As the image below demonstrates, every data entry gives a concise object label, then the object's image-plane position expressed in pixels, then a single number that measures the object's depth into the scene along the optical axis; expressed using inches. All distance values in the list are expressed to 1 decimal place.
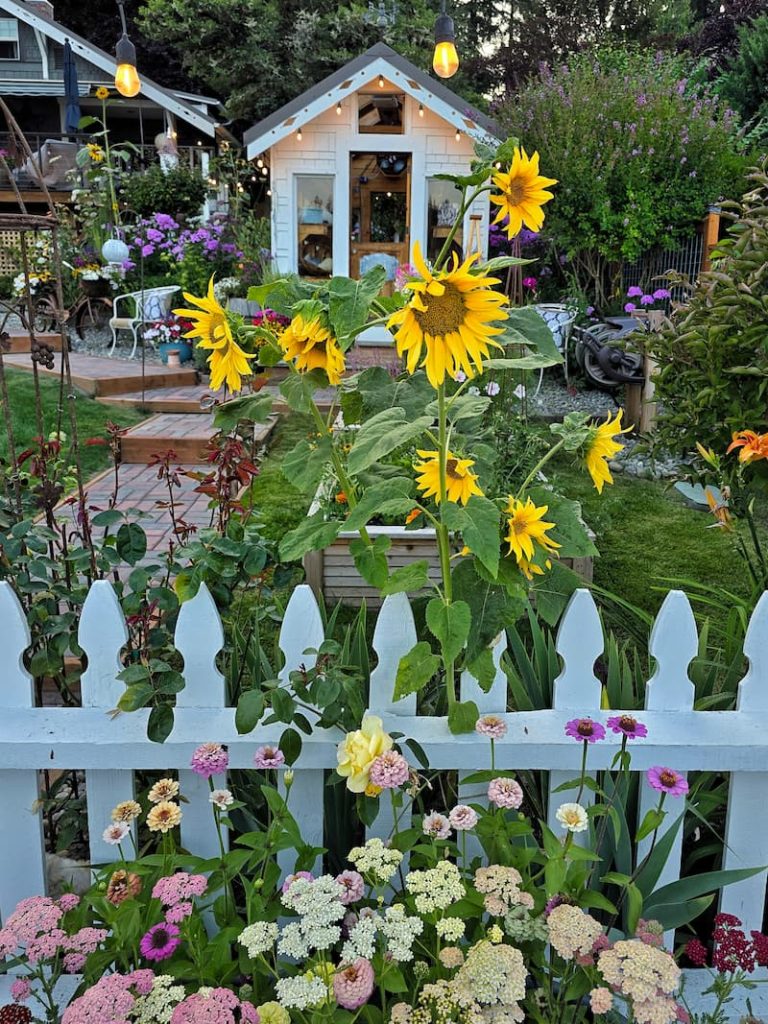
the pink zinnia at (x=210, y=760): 53.1
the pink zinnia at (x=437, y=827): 52.9
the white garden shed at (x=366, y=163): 392.8
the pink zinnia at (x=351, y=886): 48.3
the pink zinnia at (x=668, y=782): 51.7
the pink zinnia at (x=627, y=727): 53.7
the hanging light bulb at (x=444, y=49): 316.5
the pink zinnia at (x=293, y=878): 49.0
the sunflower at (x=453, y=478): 53.4
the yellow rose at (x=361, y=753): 54.1
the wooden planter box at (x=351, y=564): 135.1
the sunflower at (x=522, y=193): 51.9
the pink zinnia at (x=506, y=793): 51.4
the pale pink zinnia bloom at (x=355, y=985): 43.1
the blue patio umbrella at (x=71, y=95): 496.3
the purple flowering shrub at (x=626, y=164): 369.4
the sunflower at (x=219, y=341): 52.2
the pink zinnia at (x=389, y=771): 51.4
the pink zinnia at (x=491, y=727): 56.6
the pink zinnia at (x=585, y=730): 53.2
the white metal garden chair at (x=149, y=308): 362.9
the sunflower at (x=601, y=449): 58.2
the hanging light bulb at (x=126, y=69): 343.0
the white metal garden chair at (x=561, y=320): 302.7
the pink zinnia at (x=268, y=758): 55.5
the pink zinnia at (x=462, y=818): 51.3
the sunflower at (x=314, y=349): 50.4
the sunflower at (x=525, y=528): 53.2
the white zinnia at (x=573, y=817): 49.6
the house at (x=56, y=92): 658.8
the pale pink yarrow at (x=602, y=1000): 43.2
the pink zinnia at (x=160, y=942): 47.7
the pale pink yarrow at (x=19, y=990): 47.7
